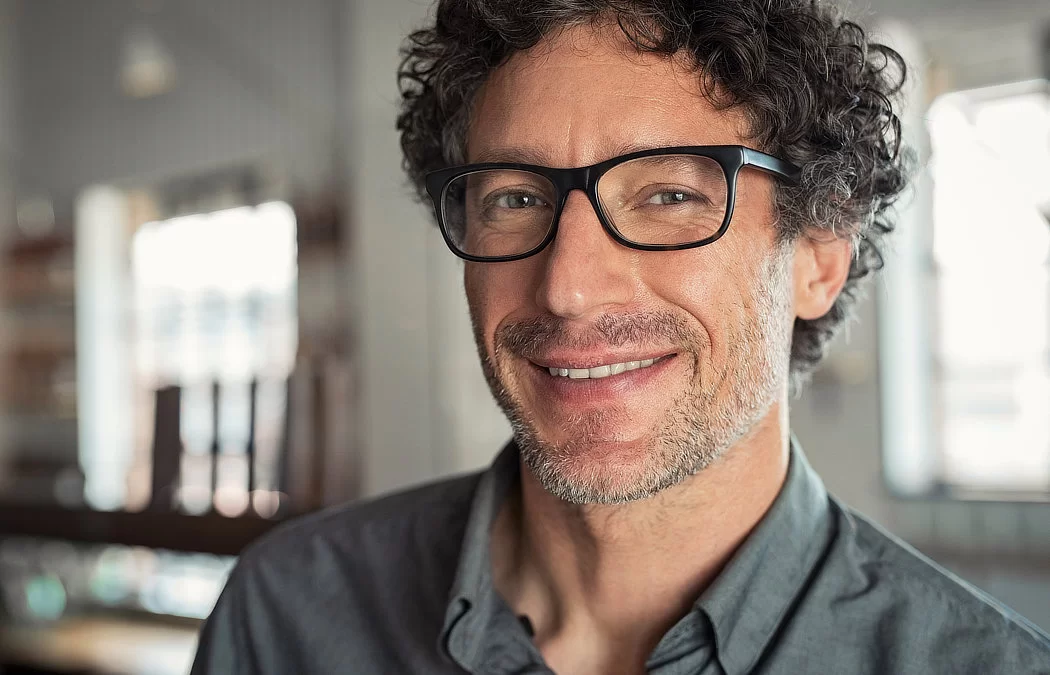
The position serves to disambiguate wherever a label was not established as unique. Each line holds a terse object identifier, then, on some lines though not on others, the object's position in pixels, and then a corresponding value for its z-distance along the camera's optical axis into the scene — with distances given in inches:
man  42.5
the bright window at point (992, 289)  123.3
